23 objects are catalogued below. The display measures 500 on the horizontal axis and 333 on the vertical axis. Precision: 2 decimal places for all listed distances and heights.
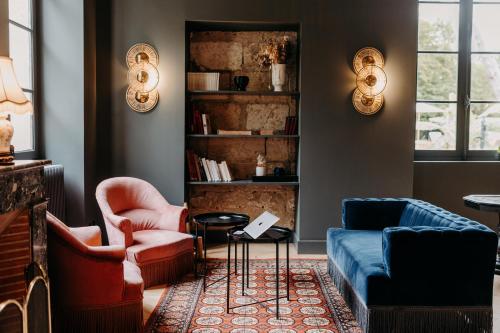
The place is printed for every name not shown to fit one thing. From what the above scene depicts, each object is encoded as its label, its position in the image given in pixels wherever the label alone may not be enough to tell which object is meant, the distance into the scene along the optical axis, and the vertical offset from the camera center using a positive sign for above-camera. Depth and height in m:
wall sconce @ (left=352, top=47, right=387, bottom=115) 5.37 +0.58
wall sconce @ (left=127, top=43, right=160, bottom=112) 5.36 +0.59
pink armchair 4.16 -0.82
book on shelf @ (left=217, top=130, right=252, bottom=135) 5.51 +0.03
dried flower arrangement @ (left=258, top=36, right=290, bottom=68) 5.54 +0.89
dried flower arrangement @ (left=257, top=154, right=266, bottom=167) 5.59 -0.27
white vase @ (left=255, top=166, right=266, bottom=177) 5.58 -0.38
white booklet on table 3.63 -0.64
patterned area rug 3.38 -1.24
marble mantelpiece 2.54 -0.48
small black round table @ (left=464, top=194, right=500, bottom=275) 4.36 -0.56
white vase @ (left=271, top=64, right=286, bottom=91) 5.50 +0.65
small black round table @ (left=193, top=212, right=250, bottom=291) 4.13 -0.69
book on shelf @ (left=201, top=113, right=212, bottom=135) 5.54 +0.13
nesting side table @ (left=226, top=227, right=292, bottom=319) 3.58 -0.72
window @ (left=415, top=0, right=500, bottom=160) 5.88 +0.63
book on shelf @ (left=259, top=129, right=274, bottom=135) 5.80 +0.04
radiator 4.43 -0.49
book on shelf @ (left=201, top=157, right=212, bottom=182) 5.55 -0.36
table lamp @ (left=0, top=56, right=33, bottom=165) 2.68 +0.16
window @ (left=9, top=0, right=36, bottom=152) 4.39 +0.68
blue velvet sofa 3.08 -0.87
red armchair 3.06 -0.90
